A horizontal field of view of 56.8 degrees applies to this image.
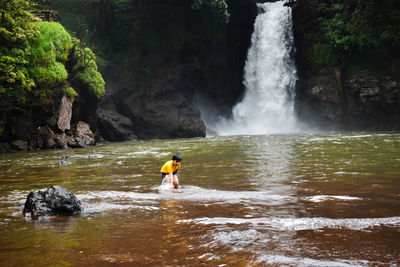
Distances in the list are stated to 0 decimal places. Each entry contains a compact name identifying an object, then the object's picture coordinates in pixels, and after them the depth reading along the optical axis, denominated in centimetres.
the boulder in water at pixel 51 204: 499
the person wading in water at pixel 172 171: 730
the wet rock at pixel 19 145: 1891
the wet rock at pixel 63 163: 1176
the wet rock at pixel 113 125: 2888
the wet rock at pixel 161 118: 3117
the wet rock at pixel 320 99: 3278
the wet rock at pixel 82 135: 2180
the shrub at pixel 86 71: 2445
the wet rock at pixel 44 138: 2011
